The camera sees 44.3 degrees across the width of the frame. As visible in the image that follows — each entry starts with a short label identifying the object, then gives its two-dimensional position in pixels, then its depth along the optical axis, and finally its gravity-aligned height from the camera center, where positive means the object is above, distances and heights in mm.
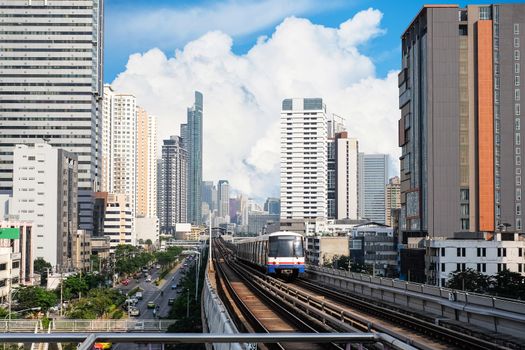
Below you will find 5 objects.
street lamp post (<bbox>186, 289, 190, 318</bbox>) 76581 -12061
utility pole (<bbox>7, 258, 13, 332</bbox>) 81975 -7032
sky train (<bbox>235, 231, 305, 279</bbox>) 52531 -3683
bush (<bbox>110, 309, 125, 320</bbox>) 82062 -13696
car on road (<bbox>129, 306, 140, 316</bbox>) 87438 -13980
